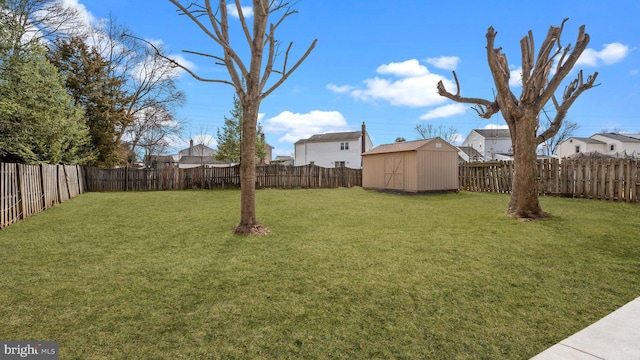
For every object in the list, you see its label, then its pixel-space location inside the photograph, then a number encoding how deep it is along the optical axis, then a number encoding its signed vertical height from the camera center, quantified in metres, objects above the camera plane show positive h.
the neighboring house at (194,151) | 51.34 +3.83
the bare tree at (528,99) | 7.34 +1.73
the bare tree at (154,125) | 25.91 +4.50
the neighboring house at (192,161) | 49.19 +1.84
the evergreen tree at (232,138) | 25.03 +2.98
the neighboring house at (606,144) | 38.00 +2.86
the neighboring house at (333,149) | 35.34 +2.61
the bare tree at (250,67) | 5.92 +2.12
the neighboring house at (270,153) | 54.06 +3.33
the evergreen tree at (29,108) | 7.41 +1.83
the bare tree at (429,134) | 45.72 +5.30
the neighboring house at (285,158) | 49.04 +2.35
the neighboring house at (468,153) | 39.12 +1.96
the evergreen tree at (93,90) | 16.77 +4.90
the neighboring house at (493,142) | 43.19 +3.77
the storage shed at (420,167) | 13.91 +0.09
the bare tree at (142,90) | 21.77 +6.82
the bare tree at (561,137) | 46.00 +4.53
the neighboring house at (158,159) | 38.77 +2.22
